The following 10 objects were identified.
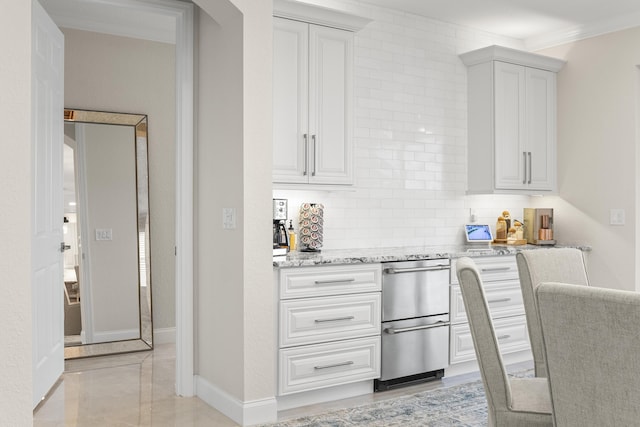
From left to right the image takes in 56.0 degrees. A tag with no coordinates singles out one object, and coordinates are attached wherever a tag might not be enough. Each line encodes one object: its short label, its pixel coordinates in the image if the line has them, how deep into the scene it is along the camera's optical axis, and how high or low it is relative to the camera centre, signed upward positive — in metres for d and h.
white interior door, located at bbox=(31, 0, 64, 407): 3.46 +0.08
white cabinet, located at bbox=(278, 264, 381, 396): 3.48 -0.67
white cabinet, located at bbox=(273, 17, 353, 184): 3.85 +0.73
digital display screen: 4.96 -0.16
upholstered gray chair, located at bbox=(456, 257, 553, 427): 1.91 -0.54
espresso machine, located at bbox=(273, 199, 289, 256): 3.95 -0.07
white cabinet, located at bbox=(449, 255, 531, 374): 4.16 -0.74
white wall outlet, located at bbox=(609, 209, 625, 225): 4.83 -0.03
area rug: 3.30 -1.15
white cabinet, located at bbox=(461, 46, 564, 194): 4.88 +0.78
